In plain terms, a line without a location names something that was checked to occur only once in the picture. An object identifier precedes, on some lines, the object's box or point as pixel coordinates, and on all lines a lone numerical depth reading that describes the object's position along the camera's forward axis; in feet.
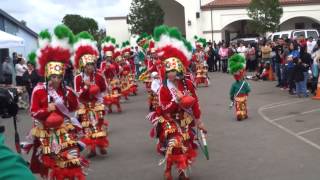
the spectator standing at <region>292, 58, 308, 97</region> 53.83
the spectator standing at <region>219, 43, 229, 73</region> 101.19
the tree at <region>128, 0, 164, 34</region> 169.27
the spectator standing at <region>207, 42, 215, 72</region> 104.83
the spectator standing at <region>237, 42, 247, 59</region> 95.24
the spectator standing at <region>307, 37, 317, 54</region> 61.30
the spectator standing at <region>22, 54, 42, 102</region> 59.16
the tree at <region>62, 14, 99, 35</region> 284.00
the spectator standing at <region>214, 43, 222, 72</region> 106.32
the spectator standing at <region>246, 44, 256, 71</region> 94.84
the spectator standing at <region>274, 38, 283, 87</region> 68.03
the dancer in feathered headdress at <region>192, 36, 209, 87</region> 73.72
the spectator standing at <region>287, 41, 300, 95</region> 56.79
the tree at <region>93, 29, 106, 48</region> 235.77
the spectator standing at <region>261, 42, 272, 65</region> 81.12
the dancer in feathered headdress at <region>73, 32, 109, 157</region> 30.58
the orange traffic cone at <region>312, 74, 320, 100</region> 52.17
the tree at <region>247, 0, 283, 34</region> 132.21
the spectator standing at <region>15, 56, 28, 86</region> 65.21
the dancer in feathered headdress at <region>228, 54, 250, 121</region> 42.52
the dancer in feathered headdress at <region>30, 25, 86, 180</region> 21.42
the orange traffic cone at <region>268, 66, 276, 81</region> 78.69
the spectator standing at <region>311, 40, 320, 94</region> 52.85
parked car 104.90
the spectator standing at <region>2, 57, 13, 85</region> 63.31
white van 92.38
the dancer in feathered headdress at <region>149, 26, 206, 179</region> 23.02
